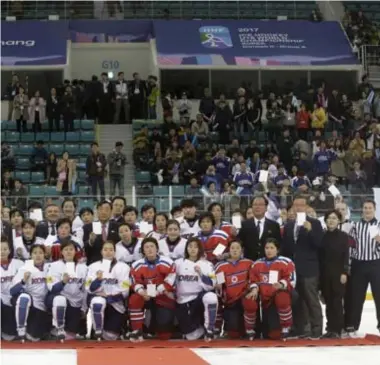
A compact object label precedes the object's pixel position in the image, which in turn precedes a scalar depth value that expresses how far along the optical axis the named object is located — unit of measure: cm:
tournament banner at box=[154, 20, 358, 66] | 2541
